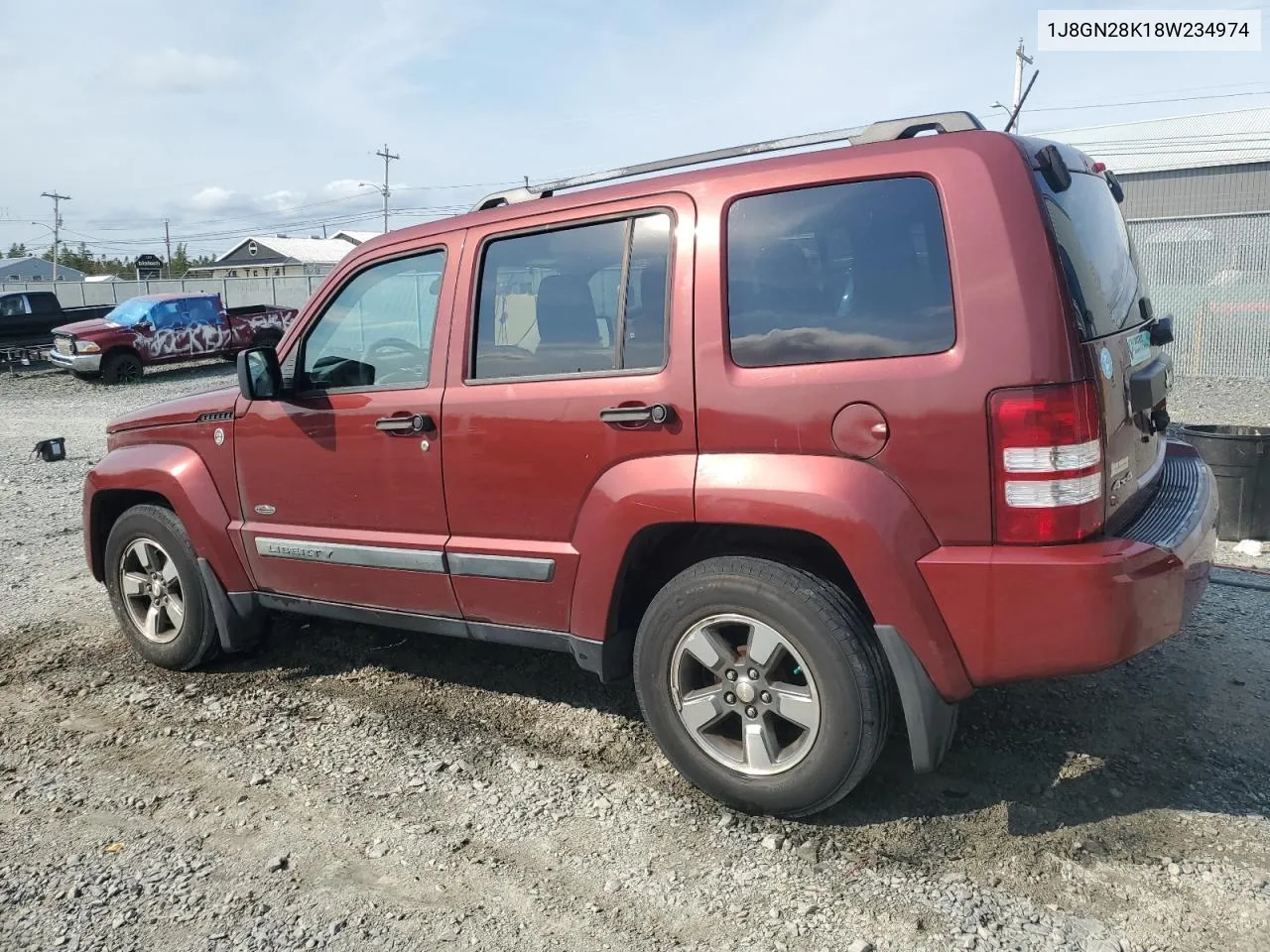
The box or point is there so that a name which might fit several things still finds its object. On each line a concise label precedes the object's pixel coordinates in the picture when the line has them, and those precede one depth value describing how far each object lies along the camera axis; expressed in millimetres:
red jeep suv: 2635
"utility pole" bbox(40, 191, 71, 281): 78156
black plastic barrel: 5625
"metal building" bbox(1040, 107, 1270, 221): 38562
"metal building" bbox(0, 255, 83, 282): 79125
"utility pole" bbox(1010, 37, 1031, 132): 34281
